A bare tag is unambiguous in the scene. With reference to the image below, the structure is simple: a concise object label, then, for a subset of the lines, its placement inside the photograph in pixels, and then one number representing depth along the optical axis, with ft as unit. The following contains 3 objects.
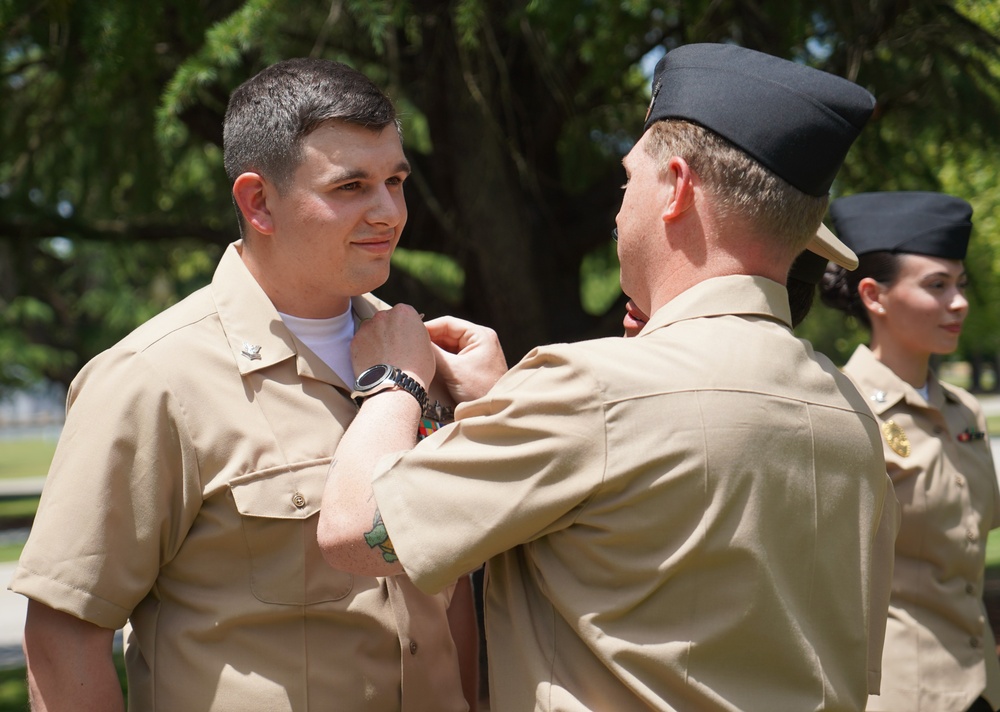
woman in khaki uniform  11.50
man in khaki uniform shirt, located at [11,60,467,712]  6.87
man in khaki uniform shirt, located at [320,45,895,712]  5.90
